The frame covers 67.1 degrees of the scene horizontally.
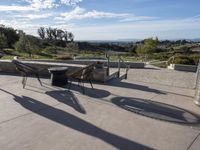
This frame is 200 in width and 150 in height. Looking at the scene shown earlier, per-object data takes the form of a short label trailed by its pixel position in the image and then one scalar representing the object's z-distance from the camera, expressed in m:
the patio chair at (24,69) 3.77
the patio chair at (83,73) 3.57
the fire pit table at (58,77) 3.89
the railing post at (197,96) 3.10
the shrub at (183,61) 9.08
